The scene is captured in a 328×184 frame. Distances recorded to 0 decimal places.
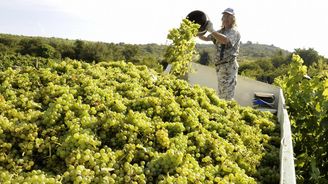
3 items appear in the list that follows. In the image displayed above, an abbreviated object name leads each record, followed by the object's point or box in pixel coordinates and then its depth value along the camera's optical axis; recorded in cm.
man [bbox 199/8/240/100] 678
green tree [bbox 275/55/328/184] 448
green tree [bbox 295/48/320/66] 8281
